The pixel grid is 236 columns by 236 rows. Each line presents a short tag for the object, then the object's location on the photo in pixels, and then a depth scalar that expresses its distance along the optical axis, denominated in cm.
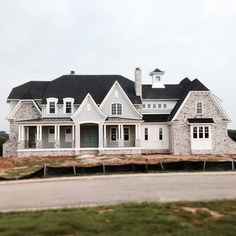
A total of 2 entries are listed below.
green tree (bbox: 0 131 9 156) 3897
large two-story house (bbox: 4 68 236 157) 3553
